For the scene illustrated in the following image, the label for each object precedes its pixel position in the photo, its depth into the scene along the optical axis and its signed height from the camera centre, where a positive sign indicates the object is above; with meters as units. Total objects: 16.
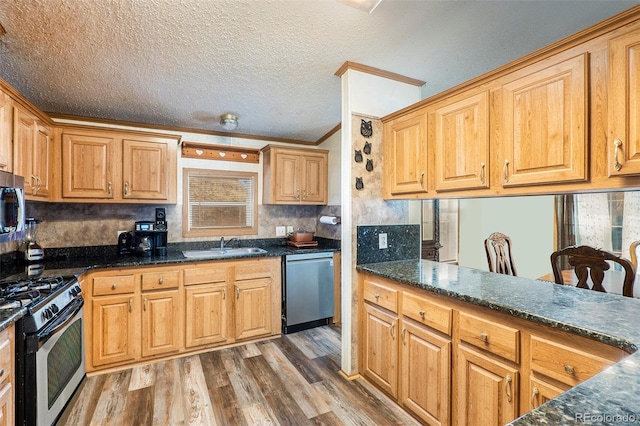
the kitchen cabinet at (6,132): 1.91 +0.51
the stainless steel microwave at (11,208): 1.59 +0.02
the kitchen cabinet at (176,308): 2.53 -0.89
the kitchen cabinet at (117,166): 2.75 +0.44
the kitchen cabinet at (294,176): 3.67 +0.47
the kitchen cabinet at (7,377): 1.43 -0.80
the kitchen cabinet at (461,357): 1.24 -0.73
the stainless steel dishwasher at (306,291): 3.33 -0.87
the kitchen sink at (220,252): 3.03 -0.44
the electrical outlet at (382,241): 2.52 -0.23
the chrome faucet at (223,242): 3.59 -0.35
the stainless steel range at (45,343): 1.61 -0.78
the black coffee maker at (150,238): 3.01 -0.25
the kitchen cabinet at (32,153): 2.11 +0.46
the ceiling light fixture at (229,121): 3.20 +0.97
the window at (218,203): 3.58 +0.12
